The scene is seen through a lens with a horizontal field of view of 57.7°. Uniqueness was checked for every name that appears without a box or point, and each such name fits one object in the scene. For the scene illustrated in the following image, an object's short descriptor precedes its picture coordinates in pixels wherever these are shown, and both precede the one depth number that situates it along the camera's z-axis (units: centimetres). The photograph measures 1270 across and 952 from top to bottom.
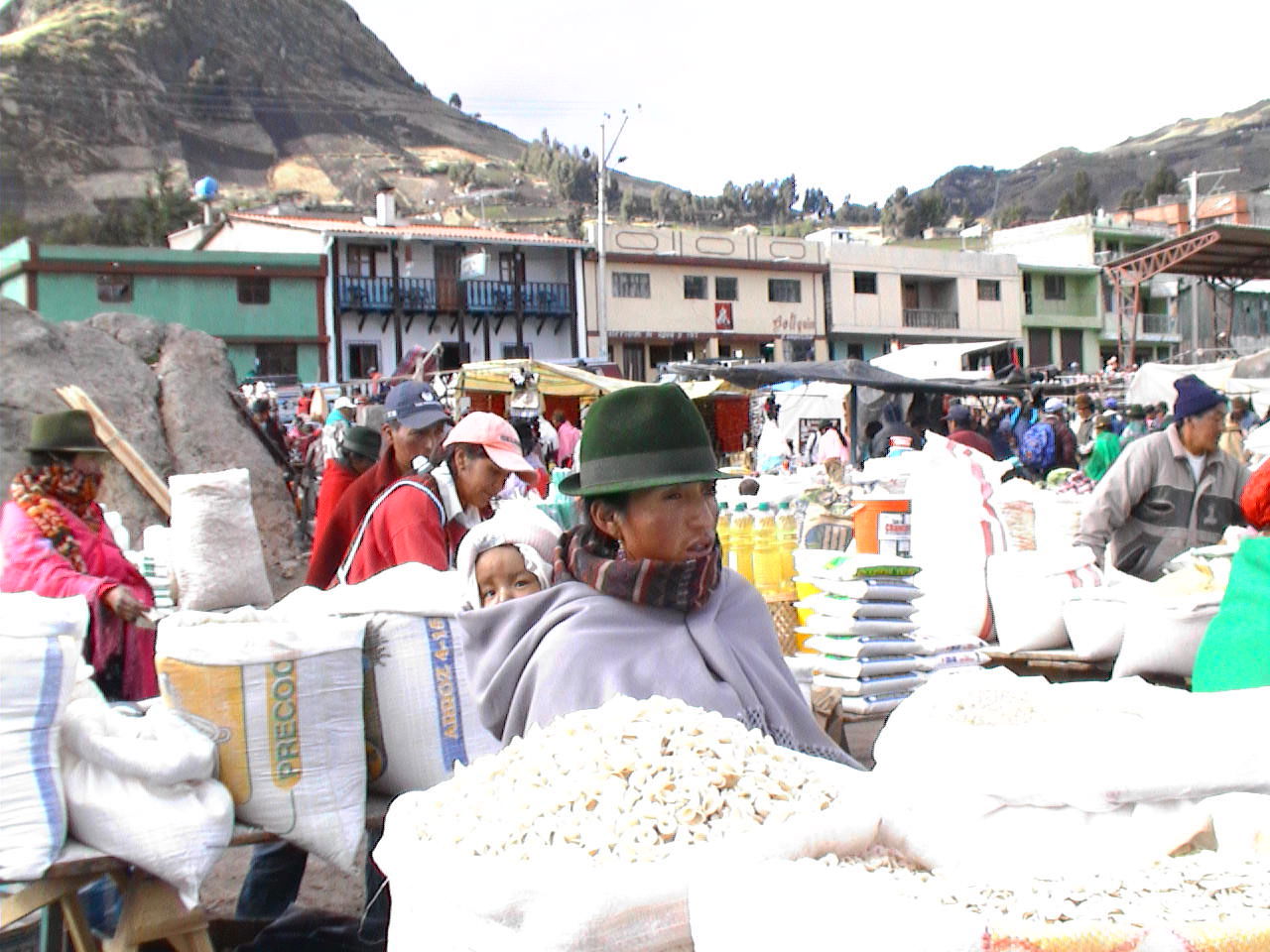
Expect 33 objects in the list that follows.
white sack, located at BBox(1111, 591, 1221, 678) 385
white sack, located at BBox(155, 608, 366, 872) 274
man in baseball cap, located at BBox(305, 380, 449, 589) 418
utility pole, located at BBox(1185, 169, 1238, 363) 2641
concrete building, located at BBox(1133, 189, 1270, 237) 3962
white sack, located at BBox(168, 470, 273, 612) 641
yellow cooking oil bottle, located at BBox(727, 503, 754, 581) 471
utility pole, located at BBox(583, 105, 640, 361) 3422
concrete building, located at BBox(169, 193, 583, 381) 3238
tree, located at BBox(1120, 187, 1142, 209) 6191
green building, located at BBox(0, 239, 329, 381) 2900
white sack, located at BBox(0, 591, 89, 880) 247
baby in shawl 248
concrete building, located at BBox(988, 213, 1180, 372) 4281
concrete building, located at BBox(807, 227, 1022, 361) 3900
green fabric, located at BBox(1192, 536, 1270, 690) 258
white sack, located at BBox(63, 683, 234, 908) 258
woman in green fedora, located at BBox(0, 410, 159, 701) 353
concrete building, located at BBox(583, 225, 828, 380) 3538
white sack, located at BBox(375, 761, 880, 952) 113
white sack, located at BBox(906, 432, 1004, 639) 472
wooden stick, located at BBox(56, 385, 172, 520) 996
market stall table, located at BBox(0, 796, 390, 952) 255
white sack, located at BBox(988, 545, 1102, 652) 443
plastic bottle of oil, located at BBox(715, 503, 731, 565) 476
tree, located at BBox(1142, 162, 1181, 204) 6919
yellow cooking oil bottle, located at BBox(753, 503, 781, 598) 460
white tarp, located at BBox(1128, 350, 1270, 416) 1271
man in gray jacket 489
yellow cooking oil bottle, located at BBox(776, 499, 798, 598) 458
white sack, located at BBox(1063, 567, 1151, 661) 417
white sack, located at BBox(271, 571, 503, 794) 303
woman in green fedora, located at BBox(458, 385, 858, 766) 193
